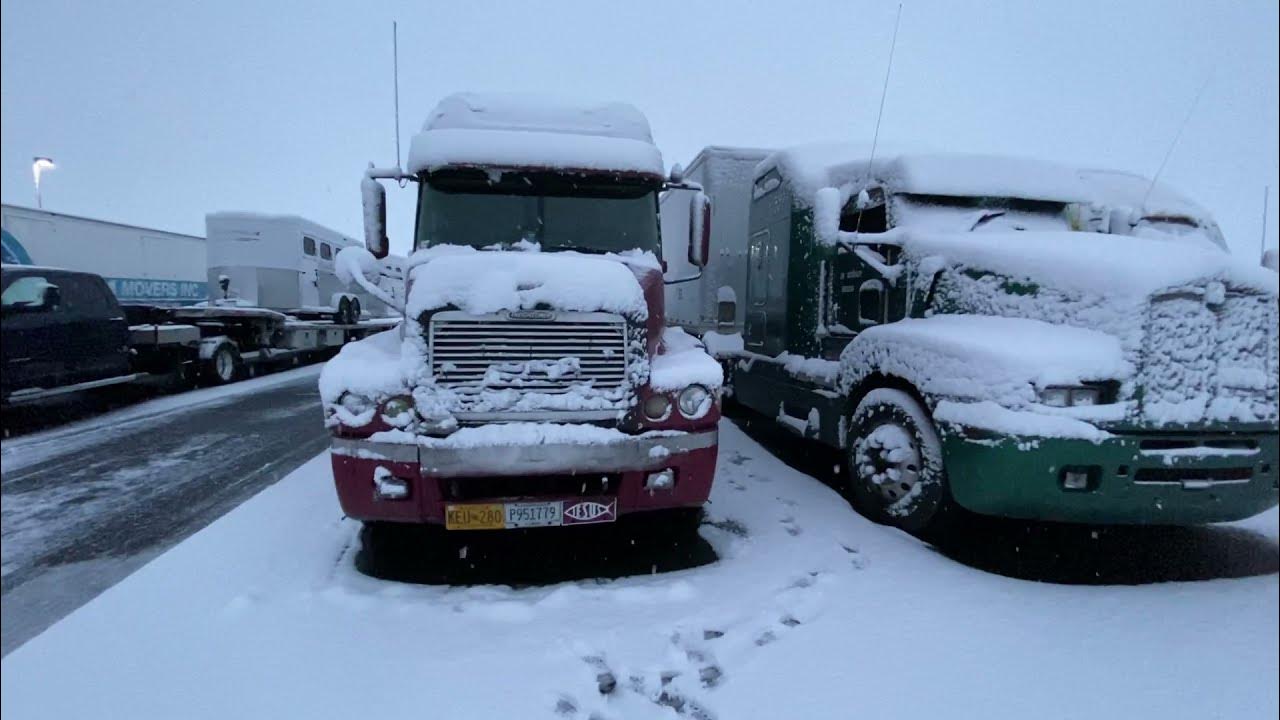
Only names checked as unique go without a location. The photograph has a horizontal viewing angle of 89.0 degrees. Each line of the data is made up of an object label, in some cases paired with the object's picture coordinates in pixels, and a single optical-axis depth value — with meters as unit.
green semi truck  3.60
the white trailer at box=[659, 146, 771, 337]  8.31
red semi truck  3.58
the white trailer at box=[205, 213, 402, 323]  6.81
